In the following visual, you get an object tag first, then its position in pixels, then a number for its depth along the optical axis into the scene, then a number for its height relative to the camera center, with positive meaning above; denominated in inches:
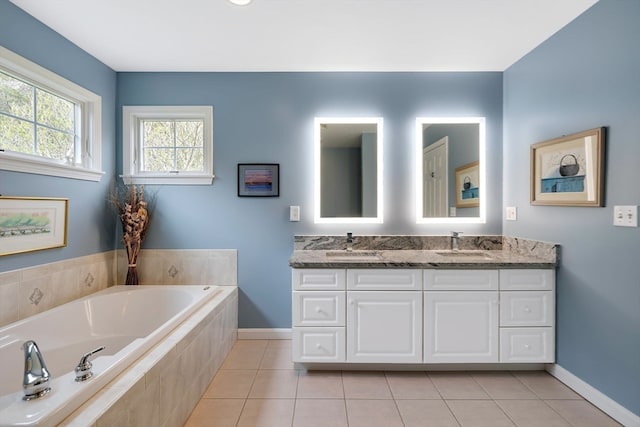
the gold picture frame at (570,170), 68.2 +10.1
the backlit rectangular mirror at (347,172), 104.6 +13.1
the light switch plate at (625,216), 61.1 -1.1
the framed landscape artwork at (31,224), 68.0 -3.4
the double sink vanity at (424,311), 81.4 -27.0
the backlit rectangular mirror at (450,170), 104.3 +13.9
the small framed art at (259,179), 104.2 +10.6
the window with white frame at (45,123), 70.6 +23.5
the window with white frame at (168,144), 104.3 +23.0
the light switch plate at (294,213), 104.3 -1.0
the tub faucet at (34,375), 41.3 -22.7
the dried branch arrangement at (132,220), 98.4 -3.3
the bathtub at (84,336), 40.4 -27.2
